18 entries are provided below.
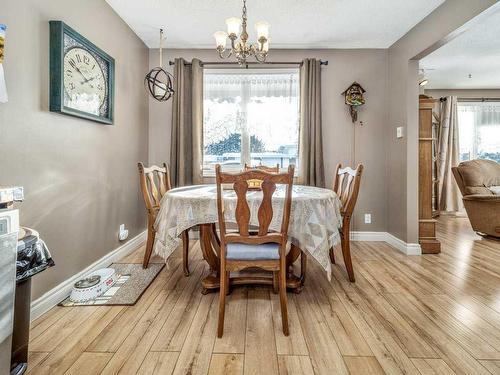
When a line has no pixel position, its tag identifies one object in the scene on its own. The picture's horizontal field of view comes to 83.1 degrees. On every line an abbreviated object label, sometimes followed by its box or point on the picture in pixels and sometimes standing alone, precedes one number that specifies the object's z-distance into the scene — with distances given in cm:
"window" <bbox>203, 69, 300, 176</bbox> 362
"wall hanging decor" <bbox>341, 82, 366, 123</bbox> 340
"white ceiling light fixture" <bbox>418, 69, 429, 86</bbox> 381
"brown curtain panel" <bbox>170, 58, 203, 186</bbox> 344
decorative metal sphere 314
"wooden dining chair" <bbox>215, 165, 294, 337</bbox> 154
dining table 184
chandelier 204
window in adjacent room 557
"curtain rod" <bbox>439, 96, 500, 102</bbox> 548
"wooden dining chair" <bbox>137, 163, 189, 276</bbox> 250
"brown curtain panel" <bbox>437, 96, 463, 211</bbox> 538
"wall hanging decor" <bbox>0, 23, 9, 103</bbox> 140
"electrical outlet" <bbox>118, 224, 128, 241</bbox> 294
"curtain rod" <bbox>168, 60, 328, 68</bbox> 348
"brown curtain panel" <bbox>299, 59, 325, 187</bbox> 344
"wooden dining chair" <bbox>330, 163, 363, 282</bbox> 223
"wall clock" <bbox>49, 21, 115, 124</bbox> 190
